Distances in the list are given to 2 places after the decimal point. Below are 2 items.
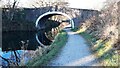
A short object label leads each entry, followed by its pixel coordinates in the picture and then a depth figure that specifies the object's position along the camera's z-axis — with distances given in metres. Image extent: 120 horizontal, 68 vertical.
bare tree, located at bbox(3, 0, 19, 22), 34.94
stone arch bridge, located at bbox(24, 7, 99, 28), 33.09
